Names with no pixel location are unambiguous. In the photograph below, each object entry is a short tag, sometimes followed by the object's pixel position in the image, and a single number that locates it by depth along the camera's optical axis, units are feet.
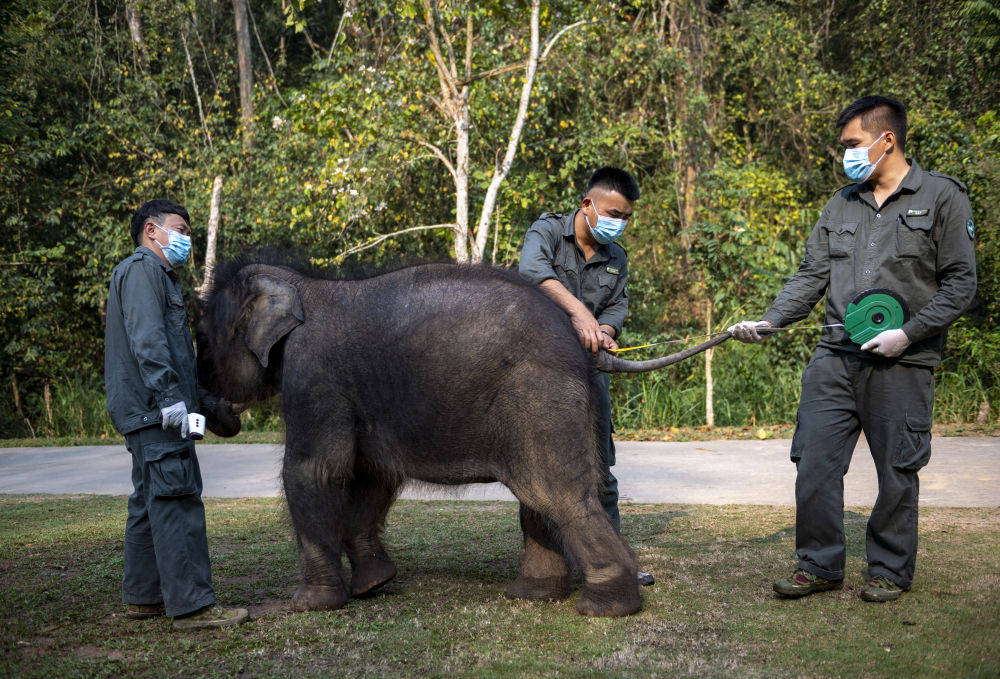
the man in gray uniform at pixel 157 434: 14.02
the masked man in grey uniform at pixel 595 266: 15.80
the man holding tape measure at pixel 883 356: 14.75
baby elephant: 14.21
